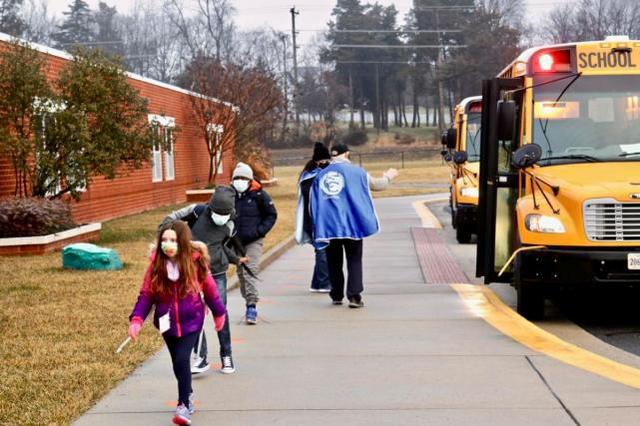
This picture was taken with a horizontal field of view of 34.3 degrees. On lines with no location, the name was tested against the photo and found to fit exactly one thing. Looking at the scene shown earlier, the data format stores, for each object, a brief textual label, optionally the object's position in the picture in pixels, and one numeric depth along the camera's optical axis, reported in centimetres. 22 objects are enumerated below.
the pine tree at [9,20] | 7444
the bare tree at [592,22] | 7075
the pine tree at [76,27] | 10021
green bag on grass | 1448
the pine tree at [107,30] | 10200
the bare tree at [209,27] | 8950
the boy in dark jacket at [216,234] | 764
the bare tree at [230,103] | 3725
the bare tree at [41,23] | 9407
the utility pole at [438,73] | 8274
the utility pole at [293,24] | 7497
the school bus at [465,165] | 1897
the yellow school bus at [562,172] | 932
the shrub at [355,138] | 8234
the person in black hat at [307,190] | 1134
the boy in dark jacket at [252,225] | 977
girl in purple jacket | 616
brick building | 2231
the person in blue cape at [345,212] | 1084
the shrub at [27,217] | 1686
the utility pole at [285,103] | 4177
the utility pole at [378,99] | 9708
